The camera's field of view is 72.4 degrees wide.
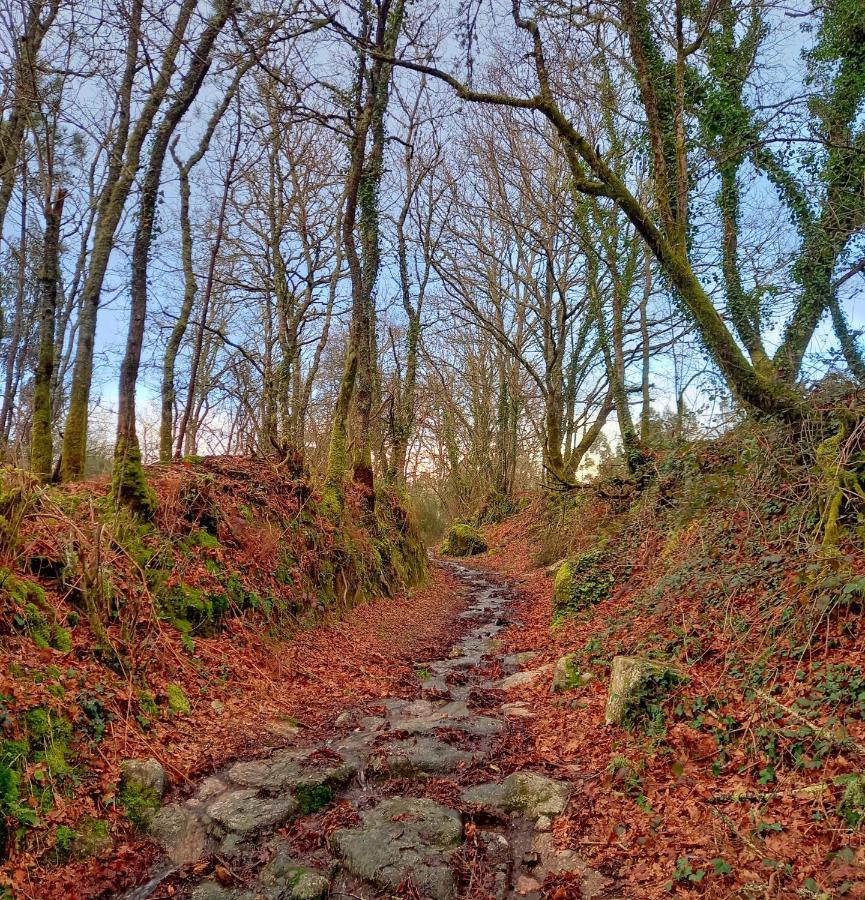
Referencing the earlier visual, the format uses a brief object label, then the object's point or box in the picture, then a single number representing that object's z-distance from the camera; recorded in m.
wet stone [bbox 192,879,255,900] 3.03
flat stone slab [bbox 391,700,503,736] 5.24
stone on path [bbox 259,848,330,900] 3.06
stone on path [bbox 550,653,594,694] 5.84
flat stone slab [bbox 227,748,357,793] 4.11
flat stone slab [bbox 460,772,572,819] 3.83
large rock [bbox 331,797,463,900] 3.13
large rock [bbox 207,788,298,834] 3.63
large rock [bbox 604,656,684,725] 4.55
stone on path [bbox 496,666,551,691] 6.51
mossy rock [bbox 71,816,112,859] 3.22
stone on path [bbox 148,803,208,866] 3.39
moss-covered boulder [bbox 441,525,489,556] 22.78
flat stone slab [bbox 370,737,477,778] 4.43
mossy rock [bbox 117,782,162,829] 3.58
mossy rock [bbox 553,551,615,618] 8.74
